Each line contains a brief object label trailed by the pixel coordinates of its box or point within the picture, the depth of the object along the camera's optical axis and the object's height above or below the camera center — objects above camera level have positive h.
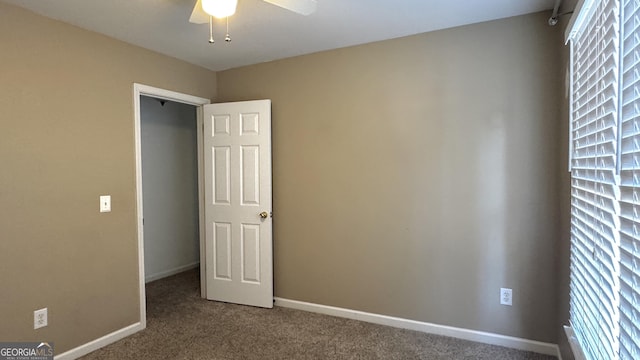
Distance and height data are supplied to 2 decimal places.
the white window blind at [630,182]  1.00 -0.03
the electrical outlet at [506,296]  2.53 -0.89
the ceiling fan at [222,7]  1.66 +0.90
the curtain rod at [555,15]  2.14 +1.03
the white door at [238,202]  3.34 -0.24
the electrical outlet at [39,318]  2.29 -0.93
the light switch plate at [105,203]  2.67 -0.19
